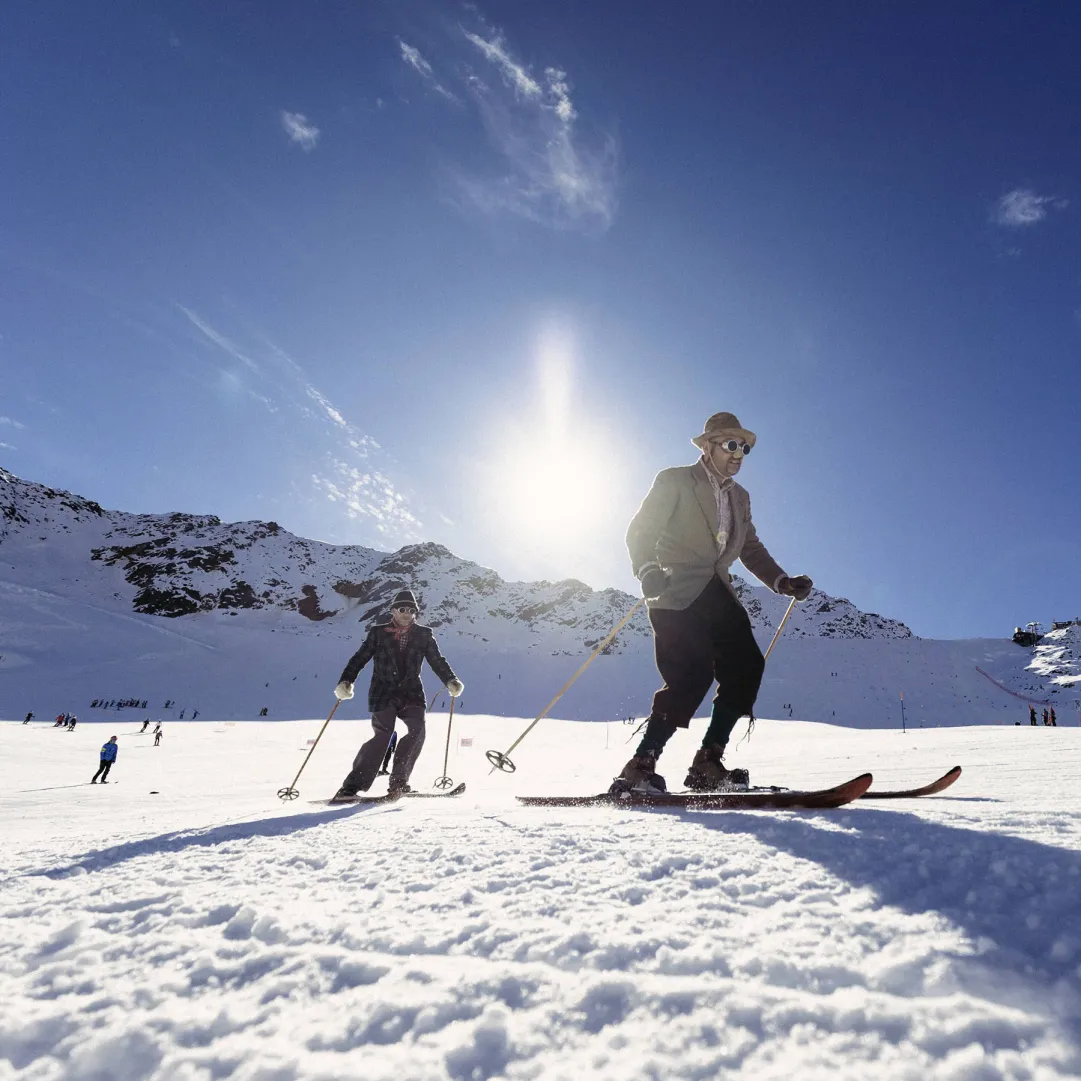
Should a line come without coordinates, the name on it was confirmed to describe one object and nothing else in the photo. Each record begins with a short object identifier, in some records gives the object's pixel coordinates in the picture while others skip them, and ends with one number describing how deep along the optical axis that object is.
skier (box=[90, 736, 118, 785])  12.49
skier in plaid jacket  4.49
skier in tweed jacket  2.85
